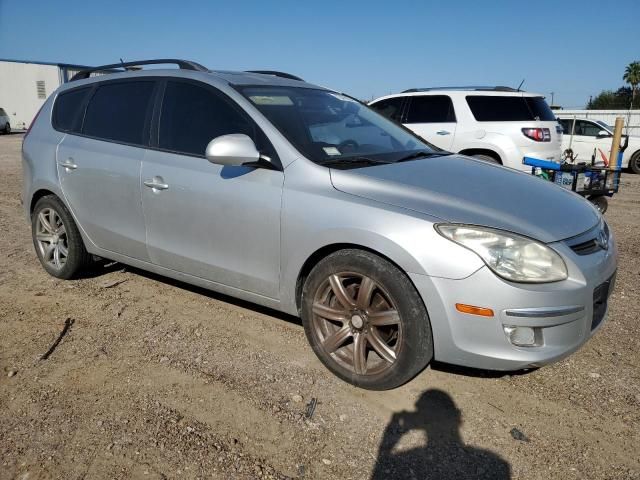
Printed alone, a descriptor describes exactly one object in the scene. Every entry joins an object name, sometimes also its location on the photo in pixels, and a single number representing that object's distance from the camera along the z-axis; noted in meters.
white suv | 7.92
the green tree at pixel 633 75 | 56.94
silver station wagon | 2.51
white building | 36.59
